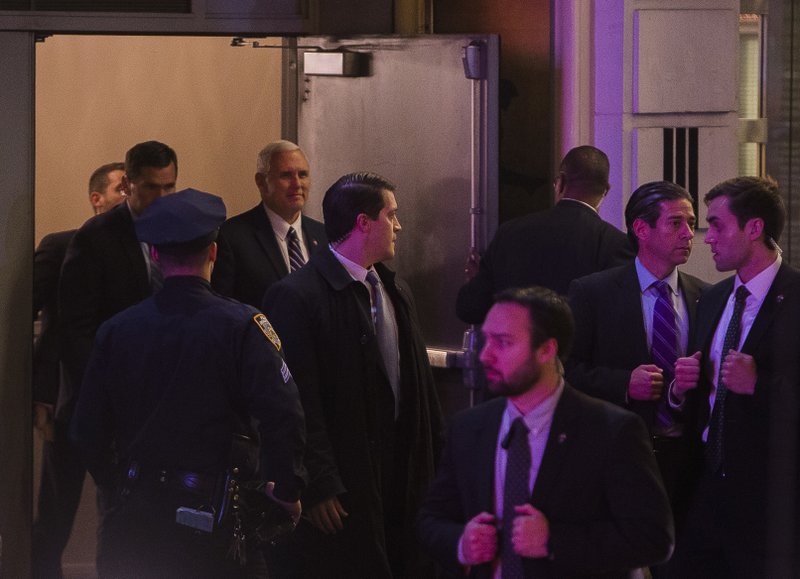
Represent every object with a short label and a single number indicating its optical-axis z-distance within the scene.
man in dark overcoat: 9.98
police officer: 8.50
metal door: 13.48
